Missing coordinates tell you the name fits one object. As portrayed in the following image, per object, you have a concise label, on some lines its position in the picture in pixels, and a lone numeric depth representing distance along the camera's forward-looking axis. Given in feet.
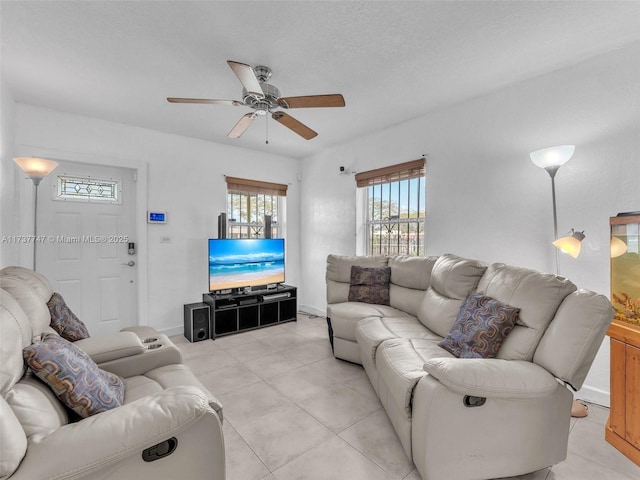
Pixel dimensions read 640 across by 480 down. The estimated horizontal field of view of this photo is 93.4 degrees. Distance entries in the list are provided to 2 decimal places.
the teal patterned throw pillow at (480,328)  5.78
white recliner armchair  2.80
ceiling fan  6.15
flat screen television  12.63
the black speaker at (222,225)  13.15
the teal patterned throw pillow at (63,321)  6.01
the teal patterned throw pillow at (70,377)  3.70
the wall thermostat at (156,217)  12.19
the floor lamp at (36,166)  7.93
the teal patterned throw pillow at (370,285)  10.71
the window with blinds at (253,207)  14.66
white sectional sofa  4.64
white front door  10.63
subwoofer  11.87
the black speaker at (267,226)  14.73
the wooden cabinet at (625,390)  5.41
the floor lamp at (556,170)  6.75
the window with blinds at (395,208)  11.71
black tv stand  12.52
